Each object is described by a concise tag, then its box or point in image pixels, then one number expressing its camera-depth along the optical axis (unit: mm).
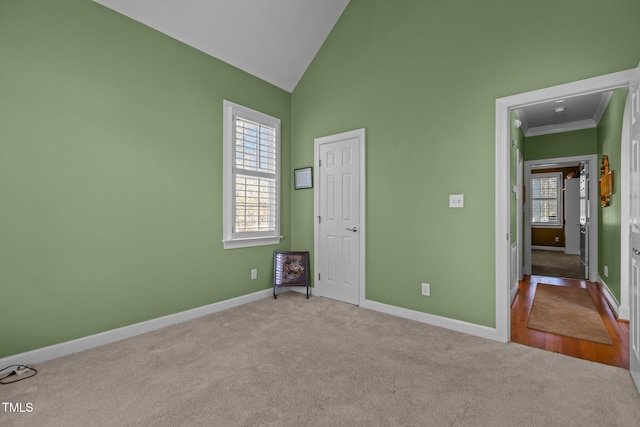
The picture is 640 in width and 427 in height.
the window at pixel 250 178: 3574
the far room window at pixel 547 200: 9102
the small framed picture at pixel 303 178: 4160
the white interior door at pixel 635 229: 1937
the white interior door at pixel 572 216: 8086
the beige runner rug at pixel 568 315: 2955
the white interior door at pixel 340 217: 3707
